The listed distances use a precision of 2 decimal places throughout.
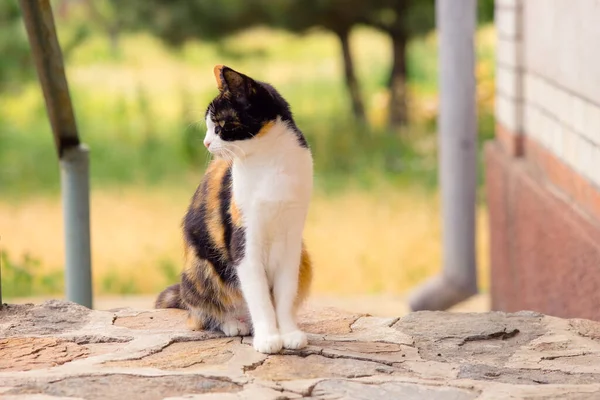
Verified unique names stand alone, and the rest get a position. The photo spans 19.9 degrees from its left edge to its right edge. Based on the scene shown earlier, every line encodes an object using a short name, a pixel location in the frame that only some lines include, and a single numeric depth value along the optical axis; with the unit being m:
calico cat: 4.91
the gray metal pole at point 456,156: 9.87
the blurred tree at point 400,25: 15.12
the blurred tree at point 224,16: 14.66
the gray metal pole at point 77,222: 7.04
